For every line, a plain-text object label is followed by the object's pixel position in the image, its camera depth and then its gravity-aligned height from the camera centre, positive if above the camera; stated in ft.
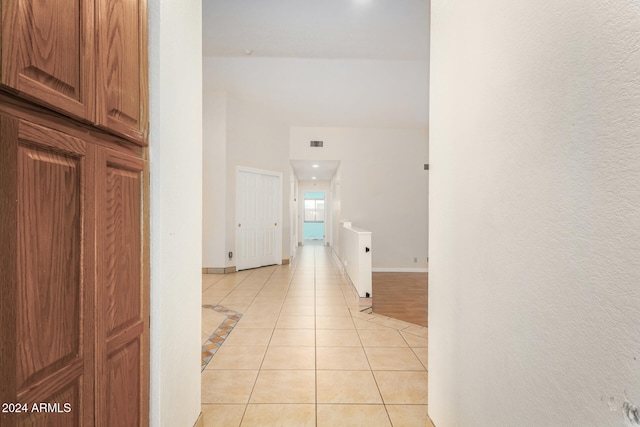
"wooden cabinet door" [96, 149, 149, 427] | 3.05 -0.94
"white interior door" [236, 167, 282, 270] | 20.35 -0.36
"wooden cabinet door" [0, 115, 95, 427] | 2.11 -0.51
